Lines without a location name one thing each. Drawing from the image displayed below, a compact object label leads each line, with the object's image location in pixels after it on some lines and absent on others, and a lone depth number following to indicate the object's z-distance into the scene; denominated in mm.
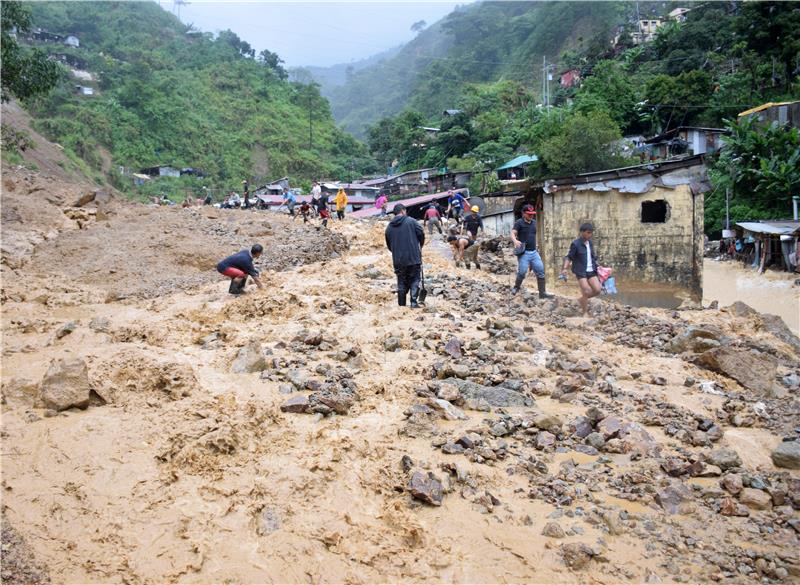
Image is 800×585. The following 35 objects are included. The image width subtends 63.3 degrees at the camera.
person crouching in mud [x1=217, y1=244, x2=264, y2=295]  9781
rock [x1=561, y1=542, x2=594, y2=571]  3484
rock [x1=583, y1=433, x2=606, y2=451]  4719
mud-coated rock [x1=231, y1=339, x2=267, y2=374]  6137
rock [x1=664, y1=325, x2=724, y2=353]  7305
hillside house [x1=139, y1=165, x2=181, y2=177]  49312
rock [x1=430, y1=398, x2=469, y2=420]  5039
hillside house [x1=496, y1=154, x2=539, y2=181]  36688
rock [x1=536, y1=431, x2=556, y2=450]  4672
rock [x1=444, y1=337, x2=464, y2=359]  6434
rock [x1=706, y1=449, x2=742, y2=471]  4523
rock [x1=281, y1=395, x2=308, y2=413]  5176
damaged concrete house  14406
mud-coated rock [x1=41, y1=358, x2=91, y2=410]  5129
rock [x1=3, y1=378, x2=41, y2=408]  5293
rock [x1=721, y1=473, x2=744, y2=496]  4184
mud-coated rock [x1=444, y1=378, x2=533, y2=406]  5404
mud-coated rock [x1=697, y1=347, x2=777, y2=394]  6480
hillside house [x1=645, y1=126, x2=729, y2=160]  33906
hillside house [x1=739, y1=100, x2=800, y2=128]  29078
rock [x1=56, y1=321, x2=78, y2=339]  7660
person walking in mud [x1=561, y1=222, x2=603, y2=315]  8578
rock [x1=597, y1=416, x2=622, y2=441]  4809
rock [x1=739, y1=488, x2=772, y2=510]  4070
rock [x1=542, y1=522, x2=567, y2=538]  3695
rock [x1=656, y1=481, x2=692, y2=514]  4008
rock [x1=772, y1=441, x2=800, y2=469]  4652
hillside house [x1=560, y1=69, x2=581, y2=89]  55188
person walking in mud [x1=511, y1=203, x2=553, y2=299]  9461
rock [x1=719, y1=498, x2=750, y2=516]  3969
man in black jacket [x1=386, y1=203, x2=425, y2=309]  8031
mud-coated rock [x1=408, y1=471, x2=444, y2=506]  3936
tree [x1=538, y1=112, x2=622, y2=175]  30609
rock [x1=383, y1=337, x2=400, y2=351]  6766
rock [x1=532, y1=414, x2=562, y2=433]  4902
